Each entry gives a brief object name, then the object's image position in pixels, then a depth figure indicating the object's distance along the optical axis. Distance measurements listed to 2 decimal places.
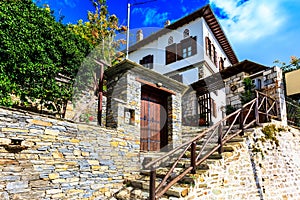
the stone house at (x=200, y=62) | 8.87
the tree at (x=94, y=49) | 6.54
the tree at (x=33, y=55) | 4.56
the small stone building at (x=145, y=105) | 5.65
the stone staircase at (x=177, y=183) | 3.74
